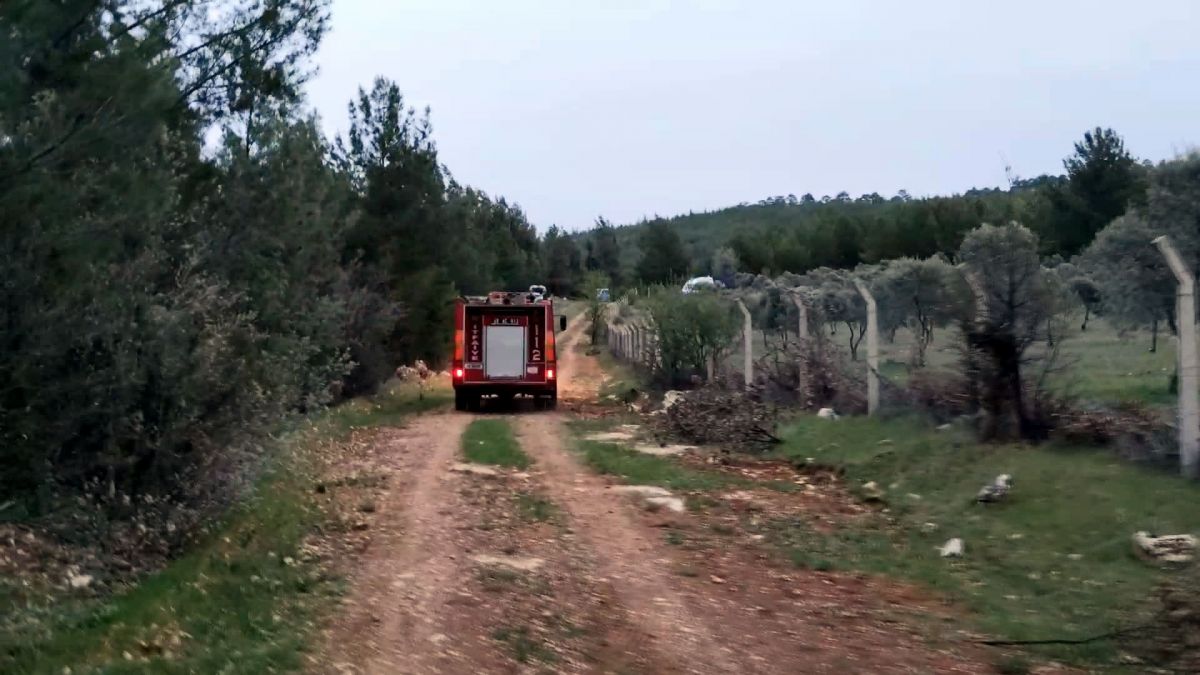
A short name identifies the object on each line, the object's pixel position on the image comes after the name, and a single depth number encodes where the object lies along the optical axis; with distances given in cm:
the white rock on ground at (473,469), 1591
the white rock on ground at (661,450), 1808
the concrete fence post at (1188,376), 1040
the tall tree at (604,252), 10181
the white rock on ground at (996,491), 1126
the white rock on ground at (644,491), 1369
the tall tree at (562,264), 9681
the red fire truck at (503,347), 2730
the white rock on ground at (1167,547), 840
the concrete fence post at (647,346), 3048
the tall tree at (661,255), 7909
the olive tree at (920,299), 1408
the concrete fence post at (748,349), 2212
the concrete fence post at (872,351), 1694
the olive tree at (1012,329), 1323
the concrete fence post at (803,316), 1981
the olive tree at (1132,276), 1628
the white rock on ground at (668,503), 1276
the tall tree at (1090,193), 3509
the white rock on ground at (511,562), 966
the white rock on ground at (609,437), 2025
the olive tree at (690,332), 2672
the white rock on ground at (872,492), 1310
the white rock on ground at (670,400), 2184
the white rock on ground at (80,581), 820
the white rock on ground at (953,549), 986
